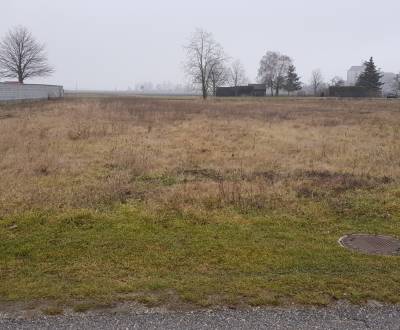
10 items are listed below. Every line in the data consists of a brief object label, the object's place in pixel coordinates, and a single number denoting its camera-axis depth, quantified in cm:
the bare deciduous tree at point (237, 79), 11144
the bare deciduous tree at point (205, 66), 7112
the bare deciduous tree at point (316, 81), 10422
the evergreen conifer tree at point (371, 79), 7831
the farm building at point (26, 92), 4481
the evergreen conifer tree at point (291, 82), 9238
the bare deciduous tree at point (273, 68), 9656
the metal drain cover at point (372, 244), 520
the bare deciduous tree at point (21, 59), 6800
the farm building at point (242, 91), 8612
